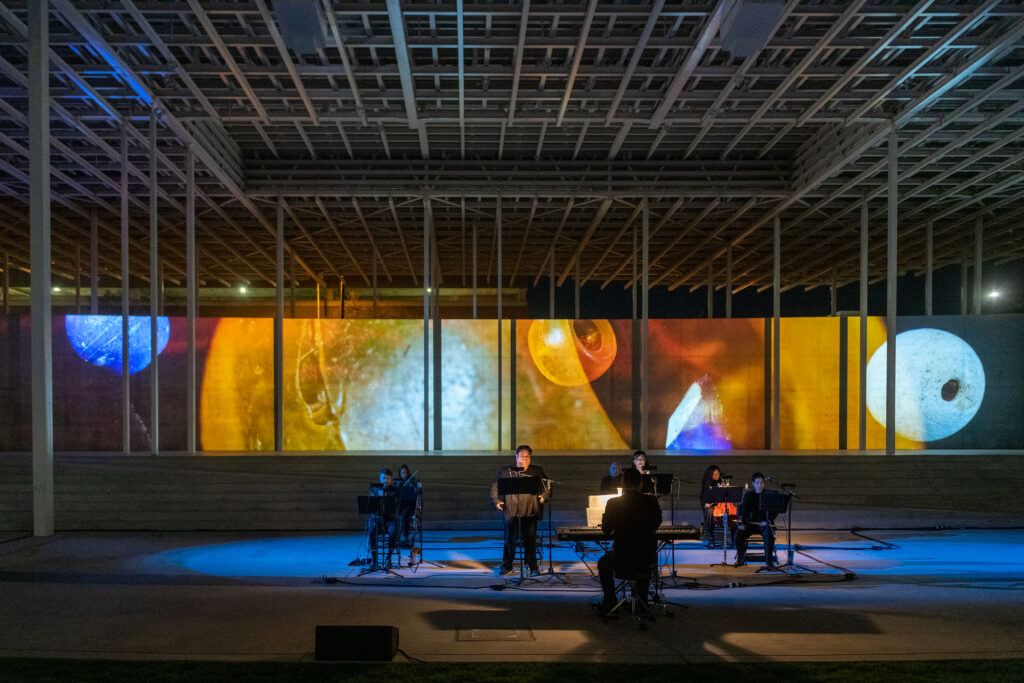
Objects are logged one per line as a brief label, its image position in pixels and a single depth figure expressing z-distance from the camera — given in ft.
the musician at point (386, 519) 31.27
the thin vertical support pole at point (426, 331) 56.85
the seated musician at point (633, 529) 23.21
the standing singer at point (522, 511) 30.60
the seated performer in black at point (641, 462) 34.91
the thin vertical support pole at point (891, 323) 48.65
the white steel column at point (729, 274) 77.77
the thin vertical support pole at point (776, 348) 60.54
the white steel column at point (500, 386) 60.70
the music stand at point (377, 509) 30.42
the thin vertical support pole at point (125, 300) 45.24
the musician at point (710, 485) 36.06
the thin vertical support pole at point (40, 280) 34.96
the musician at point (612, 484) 35.27
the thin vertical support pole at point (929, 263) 69.05
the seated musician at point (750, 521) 32.40
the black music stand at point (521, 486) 29.71
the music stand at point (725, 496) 32.52
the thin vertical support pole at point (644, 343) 59.47
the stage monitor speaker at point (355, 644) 19.17
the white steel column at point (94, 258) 63.77
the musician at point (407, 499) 33.53
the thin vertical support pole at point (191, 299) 48.14
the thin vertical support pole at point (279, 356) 58.90
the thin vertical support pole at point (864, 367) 57.06
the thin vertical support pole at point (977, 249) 68.80
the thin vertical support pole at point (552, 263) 76.43
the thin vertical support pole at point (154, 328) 46.24
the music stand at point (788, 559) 30.32
